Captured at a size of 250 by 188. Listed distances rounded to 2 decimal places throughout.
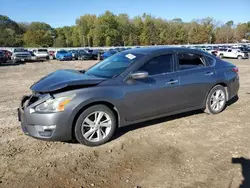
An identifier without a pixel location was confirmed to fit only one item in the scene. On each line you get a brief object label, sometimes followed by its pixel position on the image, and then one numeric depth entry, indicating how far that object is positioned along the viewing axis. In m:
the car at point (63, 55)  35.16
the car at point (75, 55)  36.76
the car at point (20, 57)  27.73
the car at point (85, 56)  36.02
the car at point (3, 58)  26.10
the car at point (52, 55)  41.18
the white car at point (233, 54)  33.94
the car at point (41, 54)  34.08
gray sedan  3.88
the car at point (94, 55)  37.11
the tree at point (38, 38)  86.31
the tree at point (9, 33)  82.00
